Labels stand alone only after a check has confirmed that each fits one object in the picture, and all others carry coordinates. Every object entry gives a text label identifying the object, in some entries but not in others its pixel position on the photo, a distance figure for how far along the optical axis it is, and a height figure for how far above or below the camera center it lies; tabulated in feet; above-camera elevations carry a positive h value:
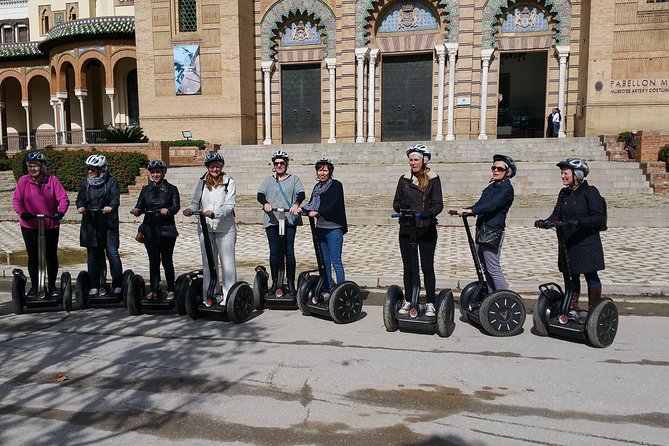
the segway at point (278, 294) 20.58 -4.94
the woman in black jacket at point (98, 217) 20.84 -1.86
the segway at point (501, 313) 17.02 -4.73
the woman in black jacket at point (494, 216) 17.34 -1.63
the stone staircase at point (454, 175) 42.57 -0.60
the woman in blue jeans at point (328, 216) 19.48 -1.75
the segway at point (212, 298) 18.79 -4.73
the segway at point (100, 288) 20.86 -4.67
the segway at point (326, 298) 18.74 -4.73
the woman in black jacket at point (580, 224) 16.14 -1.71
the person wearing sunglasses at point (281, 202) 20.36 -1.27
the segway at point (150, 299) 19.94 -4.85
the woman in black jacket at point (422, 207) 16.94 -1.23
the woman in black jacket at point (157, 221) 20.26 -1.98
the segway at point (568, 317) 15.83 -4.70
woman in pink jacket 20.86 -1.37
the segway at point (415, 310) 16.81 -4.69
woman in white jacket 19.02 -1.50
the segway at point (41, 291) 20.42 -4.72
